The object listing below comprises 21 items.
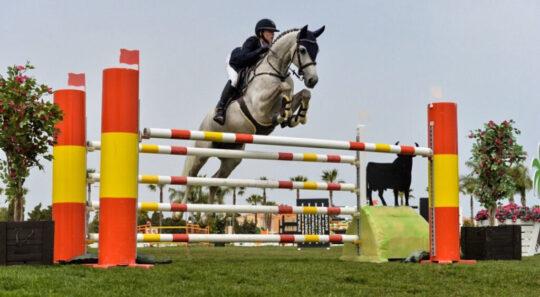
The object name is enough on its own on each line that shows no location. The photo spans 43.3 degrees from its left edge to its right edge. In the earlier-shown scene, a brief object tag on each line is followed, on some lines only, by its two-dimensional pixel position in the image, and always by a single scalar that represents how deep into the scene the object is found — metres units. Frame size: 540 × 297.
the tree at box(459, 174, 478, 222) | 42.04
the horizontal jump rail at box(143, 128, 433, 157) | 4.67
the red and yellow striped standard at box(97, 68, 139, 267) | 4.49
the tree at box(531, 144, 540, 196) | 14.42
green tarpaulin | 5.64
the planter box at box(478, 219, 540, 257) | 9.59
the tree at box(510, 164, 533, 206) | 40.84
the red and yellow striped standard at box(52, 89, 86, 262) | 5.09
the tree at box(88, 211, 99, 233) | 31.37
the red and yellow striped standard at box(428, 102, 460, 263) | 5.52
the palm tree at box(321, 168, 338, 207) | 44.22
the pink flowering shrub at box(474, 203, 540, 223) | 9.83
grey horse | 5.57
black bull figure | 6.21
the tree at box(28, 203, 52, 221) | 34.08
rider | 6.04
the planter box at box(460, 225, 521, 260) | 6.27
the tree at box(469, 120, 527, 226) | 8.65
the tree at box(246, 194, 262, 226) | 44.12
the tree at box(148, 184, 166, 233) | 36.16
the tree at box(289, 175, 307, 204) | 38.46
